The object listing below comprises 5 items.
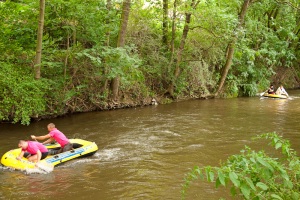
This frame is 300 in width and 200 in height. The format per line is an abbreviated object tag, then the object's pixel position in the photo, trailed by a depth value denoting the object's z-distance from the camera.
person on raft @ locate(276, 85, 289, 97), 22.11
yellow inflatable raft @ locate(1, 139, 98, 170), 7.88
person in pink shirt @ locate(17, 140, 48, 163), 8.02
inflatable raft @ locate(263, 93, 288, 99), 21.42
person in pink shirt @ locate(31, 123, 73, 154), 8.95
